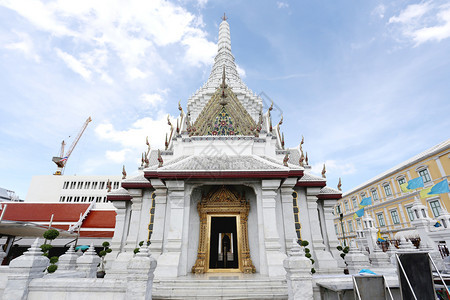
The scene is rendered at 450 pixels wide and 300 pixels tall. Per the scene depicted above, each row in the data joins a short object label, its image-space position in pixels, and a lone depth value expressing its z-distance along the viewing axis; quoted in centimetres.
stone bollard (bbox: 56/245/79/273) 890
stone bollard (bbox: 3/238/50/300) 526
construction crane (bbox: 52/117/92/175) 5765
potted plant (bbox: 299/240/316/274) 969
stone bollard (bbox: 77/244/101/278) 834
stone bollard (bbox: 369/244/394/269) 1008
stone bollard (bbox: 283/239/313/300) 516
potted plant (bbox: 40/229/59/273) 807
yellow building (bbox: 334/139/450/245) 2109
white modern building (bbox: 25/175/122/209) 3956
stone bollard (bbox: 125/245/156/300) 520
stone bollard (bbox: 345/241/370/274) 926
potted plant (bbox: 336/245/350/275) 1144
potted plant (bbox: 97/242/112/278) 1030
